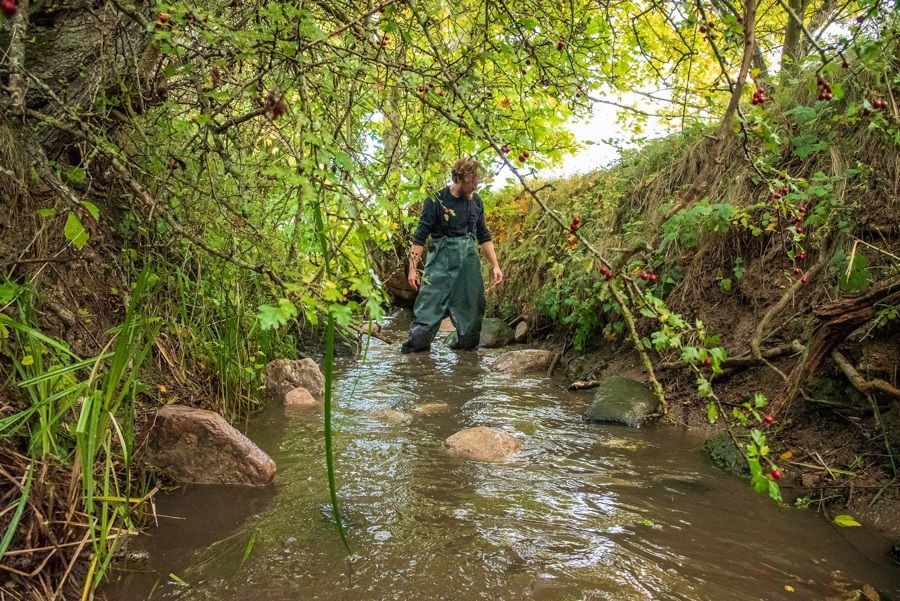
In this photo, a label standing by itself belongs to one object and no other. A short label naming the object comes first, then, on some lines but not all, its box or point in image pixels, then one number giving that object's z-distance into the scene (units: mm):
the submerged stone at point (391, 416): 4215
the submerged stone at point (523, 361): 6219
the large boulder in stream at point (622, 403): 4289
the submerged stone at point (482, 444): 3521
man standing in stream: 5977
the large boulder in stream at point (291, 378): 4832
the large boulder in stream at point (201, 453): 2982
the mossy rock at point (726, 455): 3279
